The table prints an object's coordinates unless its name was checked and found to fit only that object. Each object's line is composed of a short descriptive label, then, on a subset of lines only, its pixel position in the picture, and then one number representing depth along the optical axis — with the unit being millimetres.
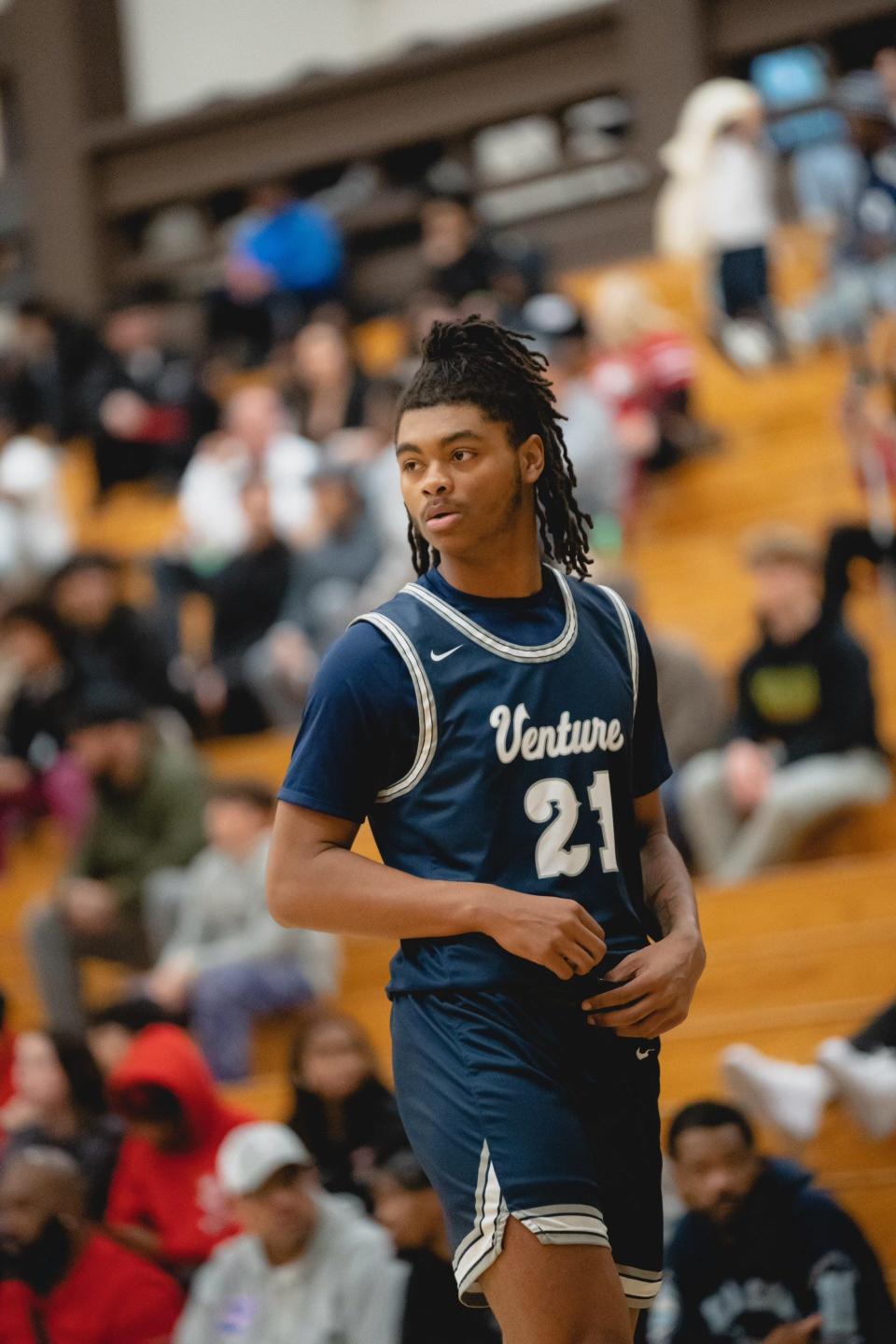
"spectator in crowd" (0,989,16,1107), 12699
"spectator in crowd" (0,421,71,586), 21214
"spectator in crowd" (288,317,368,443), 20662
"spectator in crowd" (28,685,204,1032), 14217
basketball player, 4909
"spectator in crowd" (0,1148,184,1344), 9718
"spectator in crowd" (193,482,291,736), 18087
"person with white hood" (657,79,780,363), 20402
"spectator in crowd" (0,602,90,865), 16416
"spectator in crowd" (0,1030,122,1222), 11849
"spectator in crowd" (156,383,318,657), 19160
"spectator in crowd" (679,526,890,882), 12761
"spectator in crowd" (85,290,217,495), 23176
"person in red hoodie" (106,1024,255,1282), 10929
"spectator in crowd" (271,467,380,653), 17581
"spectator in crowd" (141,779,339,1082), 12883
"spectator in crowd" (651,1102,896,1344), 8469
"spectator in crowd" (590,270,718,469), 18976
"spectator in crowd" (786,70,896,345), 17168
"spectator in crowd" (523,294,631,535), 17551
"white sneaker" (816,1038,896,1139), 9779
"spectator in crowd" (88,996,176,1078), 12615
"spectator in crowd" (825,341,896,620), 14079
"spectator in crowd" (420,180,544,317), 21829
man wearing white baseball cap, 9220
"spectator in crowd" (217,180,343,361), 25000
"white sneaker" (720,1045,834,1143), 10063
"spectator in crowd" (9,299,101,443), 24954
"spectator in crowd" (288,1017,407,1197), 10454
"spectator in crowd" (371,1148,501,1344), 8852
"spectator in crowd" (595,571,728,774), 13726
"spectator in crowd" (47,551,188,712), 17229
